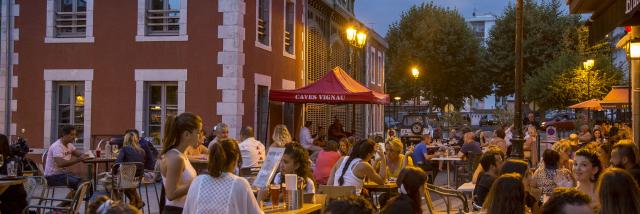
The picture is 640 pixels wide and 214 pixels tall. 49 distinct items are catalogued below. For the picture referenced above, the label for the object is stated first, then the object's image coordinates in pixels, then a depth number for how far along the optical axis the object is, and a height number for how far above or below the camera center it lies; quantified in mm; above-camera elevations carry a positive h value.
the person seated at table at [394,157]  12125 -688
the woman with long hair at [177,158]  5727 -349
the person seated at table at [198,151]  13705 -697
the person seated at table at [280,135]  13531 -380
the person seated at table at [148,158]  13733 -833
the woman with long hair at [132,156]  11366 -682
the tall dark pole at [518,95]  13906 +403
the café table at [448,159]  16531 -961
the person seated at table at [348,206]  3324 -410
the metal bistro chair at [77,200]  7949 -938
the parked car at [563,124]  44381 -456
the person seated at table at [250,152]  12945 -660
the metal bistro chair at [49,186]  9154 -1159
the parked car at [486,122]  64688 -523
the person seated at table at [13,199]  8562 -1007
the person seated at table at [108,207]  3266 -423
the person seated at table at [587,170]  7051 -498
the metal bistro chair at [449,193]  8617 -920
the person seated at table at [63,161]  11836 -782
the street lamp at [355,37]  18767 +1973
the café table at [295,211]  6860 -889
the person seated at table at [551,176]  8742 -694
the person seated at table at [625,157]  7676 -410
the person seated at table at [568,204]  3400 -398
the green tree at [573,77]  35438 +2007
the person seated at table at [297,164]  7672 -511
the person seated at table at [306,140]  19778 -679
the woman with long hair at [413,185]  5836 -561
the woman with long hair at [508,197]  4617 -498
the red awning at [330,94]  17969 +515
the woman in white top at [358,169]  9484 -685
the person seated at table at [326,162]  11664 -743
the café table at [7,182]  8023 -762
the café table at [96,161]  12912 -840
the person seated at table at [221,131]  13617 -317
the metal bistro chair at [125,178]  10984 -962
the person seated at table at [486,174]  7777 -634
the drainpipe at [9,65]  18531 +1152
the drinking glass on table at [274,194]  7012 -748
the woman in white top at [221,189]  5281 -538
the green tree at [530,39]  46594 +4857
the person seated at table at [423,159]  16469 -964
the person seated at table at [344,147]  14594 -643
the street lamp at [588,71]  30997 +1996
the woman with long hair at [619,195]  4527 -472
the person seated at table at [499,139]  16391 -515
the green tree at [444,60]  48719 +3645
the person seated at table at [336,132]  22391 -519
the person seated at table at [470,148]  16308 -709
